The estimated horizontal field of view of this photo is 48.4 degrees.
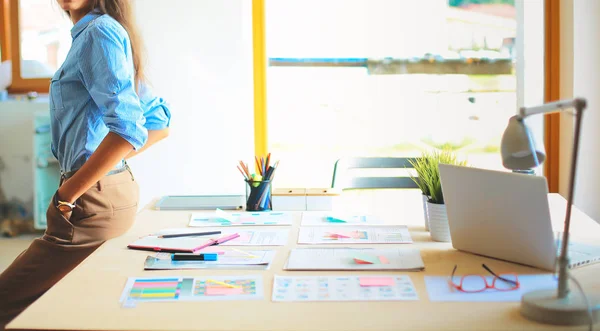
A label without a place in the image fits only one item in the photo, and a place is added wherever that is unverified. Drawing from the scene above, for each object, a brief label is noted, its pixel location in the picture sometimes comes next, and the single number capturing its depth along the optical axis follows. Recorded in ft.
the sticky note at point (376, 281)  4.79
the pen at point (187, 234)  6.42
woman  6.22
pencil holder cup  7.90
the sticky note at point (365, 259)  5.34
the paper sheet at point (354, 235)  6.19
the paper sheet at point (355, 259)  5.21
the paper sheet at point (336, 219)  7.04
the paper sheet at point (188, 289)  4.59
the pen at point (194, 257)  5.50
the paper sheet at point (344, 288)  4.54
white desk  4.07
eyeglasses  4.69
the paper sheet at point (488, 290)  4.47
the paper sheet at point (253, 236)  6.15
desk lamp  3.93
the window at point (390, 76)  12.57
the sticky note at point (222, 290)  4.68
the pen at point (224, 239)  6.11
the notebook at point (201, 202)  8.04
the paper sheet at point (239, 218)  7.09
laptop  4.95
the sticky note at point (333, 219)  7.14
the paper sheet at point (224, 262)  5.31
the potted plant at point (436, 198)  6.21
